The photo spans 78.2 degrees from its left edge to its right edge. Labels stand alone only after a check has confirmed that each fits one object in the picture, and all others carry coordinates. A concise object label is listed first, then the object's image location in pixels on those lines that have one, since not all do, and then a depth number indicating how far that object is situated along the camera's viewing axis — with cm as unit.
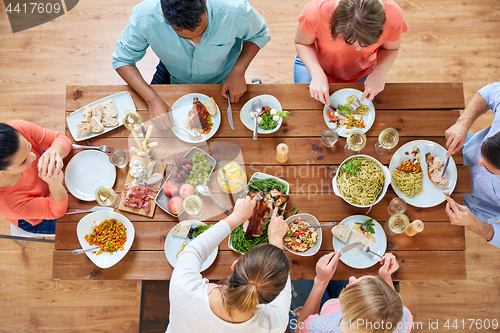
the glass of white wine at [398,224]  179
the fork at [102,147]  195
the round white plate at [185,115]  199
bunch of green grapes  190
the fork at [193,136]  199
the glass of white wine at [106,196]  186
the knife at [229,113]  200
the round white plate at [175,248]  181
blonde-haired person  147
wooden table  183
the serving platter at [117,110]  200
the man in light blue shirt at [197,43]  191
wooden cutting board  188
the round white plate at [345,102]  198
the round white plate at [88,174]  193
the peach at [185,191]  186
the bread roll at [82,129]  197
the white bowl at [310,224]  180
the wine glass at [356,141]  191
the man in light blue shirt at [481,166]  175
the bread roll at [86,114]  200
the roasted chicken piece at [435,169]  189
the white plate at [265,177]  190
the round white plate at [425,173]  187
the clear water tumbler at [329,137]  194
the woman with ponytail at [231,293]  134
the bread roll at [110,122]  200
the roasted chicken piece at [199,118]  197
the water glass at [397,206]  185
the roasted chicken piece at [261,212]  180
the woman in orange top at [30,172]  171
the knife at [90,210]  187
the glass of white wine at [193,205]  184
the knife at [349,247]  180
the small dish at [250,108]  199
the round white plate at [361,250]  181
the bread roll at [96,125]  199
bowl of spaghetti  183
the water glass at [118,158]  191
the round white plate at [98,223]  181
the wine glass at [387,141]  192
